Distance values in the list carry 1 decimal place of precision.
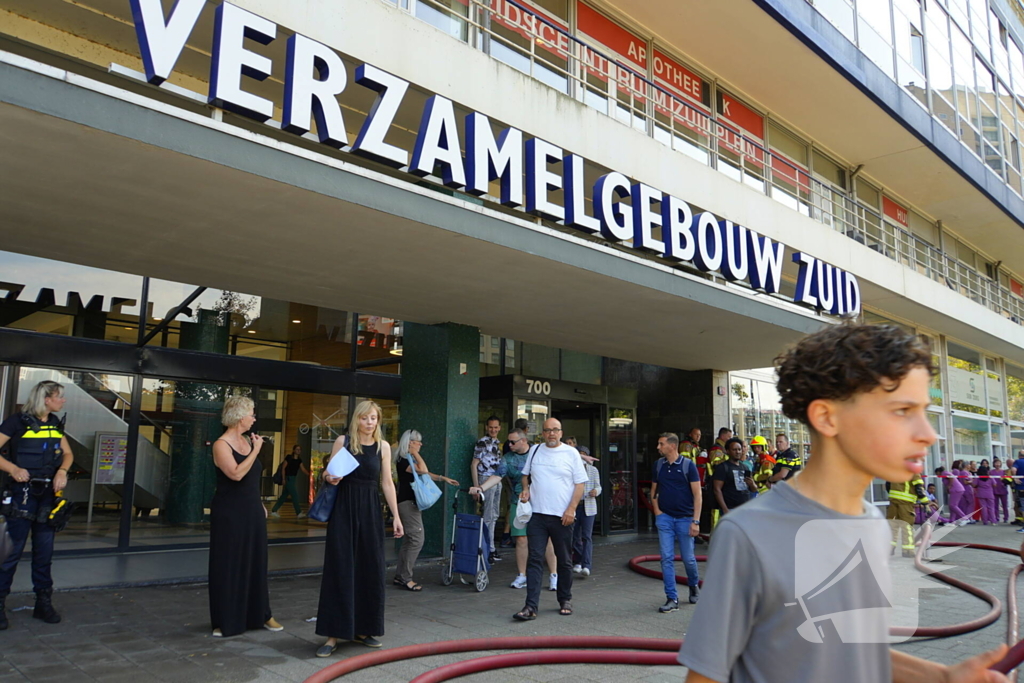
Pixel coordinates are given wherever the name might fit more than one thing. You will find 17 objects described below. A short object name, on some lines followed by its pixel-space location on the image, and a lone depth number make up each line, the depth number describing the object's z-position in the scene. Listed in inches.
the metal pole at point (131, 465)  414.3
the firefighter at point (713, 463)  475.2
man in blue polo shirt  309.6
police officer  248.4
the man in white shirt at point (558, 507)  290.2
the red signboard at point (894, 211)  829.2
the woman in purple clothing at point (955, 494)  723.4
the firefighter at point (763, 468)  454.9
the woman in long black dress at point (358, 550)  225.3
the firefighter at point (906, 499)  410.2
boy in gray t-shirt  60.0
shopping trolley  336.8
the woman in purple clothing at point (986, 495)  749.9
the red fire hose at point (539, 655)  192.4
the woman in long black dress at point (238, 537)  244.4
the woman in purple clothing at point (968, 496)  759.1
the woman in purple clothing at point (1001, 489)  749.3
